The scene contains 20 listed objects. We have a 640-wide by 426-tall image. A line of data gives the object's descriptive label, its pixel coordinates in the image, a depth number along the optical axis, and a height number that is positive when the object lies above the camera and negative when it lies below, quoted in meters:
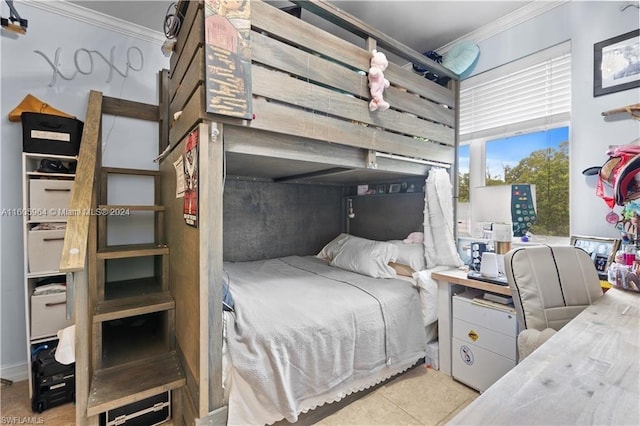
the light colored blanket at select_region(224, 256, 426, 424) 1.44 -0.75
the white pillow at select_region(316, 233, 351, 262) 3.05 -0.43
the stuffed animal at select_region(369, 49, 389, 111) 1.80 +0.82
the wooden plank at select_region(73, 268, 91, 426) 1.28 -0.62
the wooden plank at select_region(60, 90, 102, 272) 1.24 +0.04
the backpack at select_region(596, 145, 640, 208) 1.50 +0.20
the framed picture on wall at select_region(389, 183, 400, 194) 2.96 +0.23
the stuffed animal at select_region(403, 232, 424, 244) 2.65 -0.27
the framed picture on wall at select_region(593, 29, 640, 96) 1.77 +0.93
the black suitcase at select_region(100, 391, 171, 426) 1.48 -1.10
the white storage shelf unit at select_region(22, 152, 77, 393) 1.97 -0.22
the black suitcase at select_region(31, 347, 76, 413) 1.83 -1.13
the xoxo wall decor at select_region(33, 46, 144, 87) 2.31 +1.28
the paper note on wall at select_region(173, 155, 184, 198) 1.58 +0.19
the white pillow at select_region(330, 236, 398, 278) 2.43 -0.44
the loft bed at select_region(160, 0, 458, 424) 1.30 +0.46
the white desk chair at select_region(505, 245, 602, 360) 1.31 -0.37
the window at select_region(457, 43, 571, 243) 2.10 +0.61
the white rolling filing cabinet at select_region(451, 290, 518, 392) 1.81 -0.89
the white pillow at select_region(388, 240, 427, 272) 2.41 -0.40
